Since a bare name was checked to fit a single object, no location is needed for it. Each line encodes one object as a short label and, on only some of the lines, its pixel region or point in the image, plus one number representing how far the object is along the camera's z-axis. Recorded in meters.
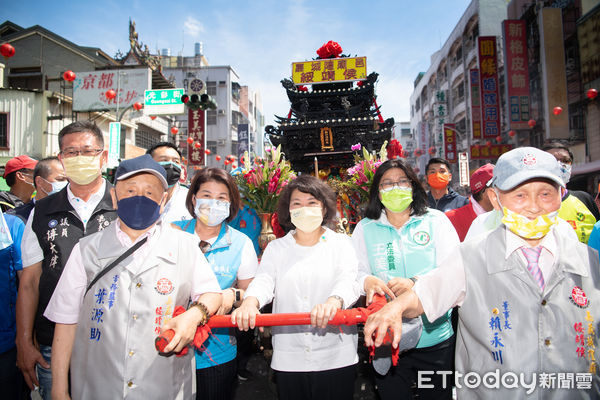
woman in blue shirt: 2.30
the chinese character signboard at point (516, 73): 16.97
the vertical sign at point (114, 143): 12.53
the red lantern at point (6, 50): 7.63
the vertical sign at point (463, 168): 16.74
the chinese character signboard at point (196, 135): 20.39
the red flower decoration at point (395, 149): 5.12
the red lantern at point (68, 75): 10.80
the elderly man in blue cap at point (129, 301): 1.71
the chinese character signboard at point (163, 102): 13.27
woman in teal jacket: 2.41
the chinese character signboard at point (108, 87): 15.46
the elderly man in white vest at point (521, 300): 1.58
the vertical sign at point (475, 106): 21.27
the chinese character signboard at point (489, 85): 19.27
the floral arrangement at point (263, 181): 3.83
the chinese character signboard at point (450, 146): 25.00
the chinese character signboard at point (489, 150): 19.91
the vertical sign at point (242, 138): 30.61
